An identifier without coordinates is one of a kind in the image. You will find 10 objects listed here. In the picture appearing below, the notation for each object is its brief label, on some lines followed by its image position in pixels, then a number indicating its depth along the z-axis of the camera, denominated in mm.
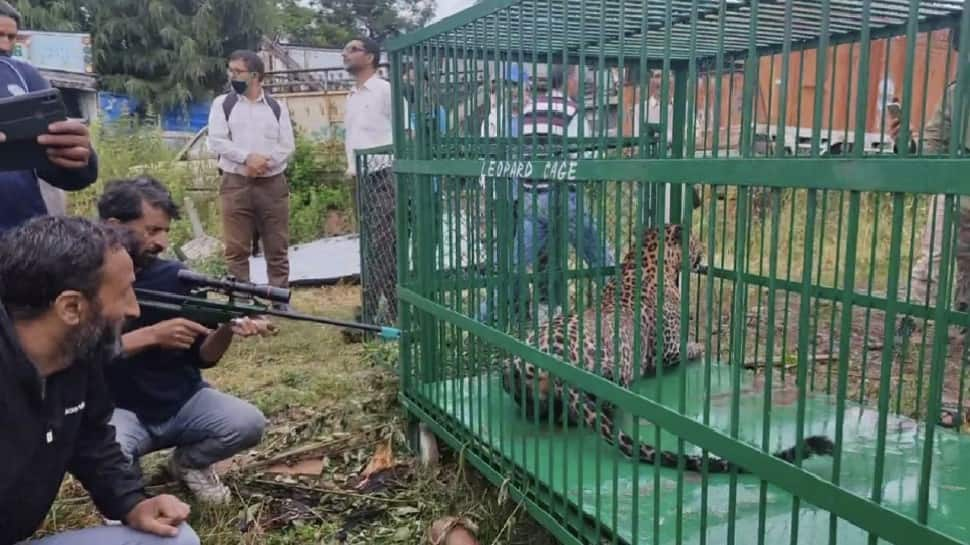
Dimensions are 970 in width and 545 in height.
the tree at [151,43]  23844
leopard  2697
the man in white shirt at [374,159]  5598
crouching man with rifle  3123
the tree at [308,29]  33469
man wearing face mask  6152
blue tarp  22734
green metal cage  1718
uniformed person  2822
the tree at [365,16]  37406
